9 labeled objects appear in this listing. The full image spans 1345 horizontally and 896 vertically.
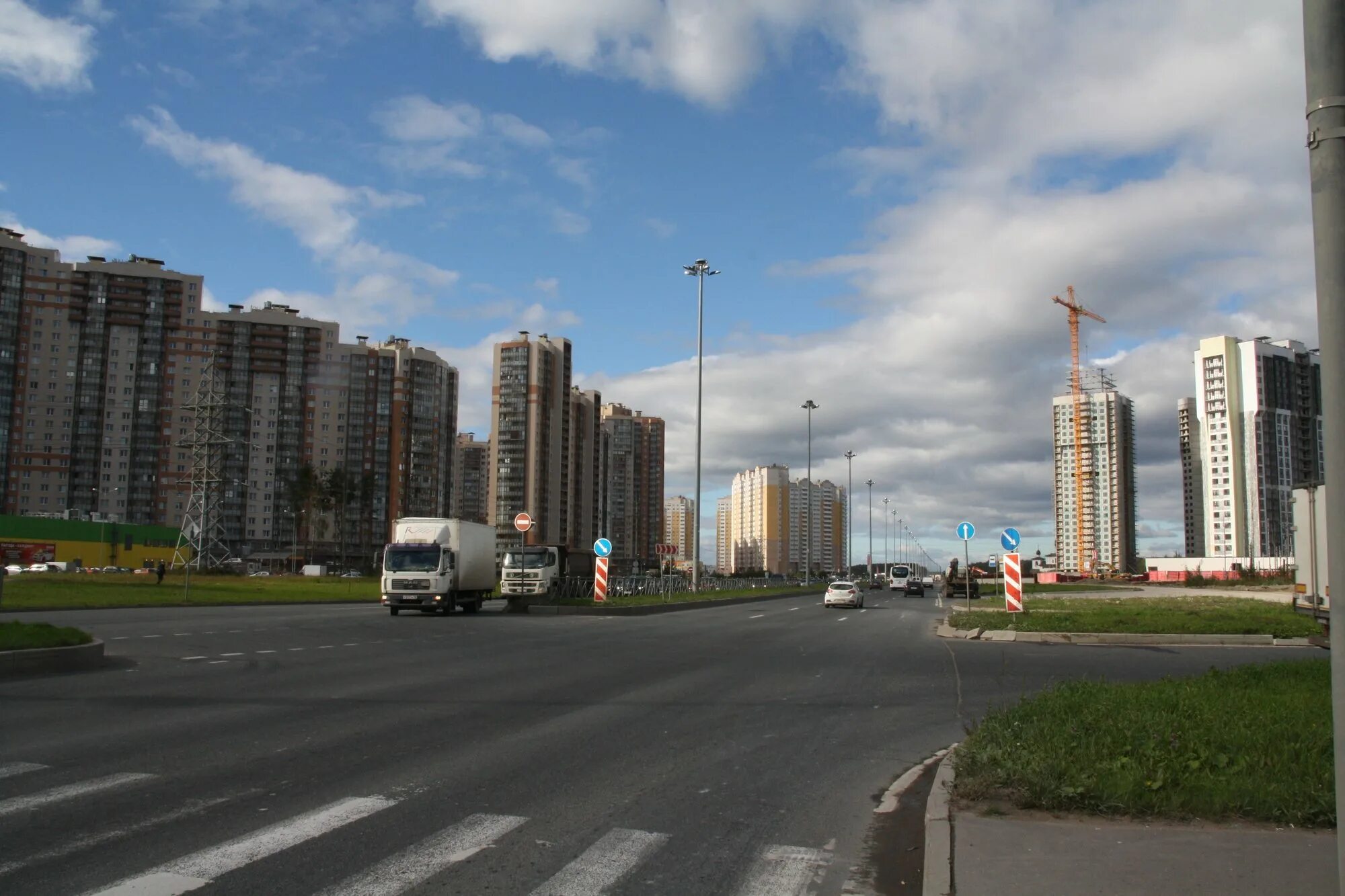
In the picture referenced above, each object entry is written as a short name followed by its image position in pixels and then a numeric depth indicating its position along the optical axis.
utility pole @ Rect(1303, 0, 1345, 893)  3.34
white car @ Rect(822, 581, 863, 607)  44.56
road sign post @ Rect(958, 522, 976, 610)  30.44
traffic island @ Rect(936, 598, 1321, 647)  20.69
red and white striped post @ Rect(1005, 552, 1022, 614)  28.75
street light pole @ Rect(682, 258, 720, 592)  47.66
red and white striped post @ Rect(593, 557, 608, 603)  35.09
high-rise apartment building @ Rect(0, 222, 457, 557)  103.81
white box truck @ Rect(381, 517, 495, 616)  30.92
